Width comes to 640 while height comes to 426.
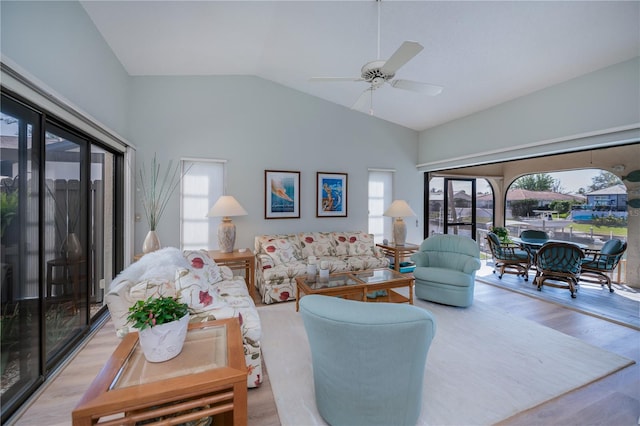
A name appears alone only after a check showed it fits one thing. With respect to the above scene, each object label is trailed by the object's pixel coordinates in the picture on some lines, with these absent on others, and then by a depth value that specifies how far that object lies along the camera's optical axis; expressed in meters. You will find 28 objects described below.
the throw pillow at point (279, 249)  4.02
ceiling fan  1.89
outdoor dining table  5.32
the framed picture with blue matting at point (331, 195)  4.91
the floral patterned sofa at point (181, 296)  1.83
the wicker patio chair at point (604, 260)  4.10
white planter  1.39
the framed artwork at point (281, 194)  4.54
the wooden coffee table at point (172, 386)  1.13
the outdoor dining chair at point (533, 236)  5.32
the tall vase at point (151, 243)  3.51
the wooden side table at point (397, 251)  4.75
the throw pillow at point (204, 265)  2.76
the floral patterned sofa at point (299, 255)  3.68
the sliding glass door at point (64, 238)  2.17
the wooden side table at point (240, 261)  3.66
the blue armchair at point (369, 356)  1.38
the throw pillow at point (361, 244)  4.69
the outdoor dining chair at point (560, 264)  3.97
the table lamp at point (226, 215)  3.70
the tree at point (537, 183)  6.10
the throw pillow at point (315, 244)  4.43
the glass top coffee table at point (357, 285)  3.02
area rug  1.77
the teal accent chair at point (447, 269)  3.40
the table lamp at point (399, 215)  4.74
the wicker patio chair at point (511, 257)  4.80
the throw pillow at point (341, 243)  4.62
